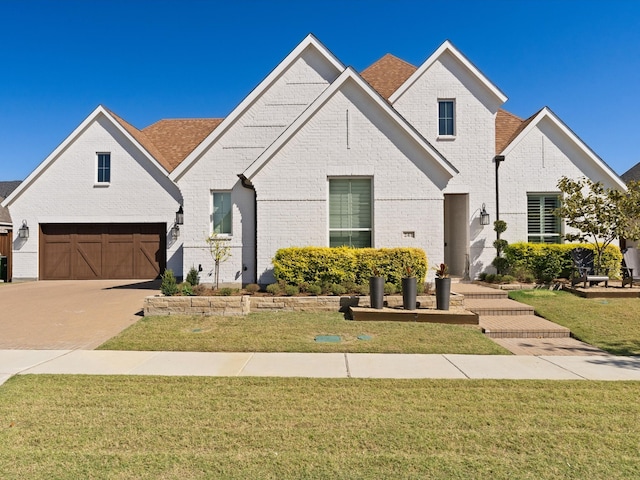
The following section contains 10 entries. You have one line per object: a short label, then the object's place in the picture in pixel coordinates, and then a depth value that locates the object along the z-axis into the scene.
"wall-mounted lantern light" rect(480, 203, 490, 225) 13.91
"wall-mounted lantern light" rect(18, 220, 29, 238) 16.72
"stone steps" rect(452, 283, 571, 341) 7.94
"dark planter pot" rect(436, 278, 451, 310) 8.99
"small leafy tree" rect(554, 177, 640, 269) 11.83
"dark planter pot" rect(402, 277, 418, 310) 8.92
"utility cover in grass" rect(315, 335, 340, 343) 7.15
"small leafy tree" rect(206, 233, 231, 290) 12.45
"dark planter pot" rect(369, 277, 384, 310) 9.07
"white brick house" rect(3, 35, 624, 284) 11.70
